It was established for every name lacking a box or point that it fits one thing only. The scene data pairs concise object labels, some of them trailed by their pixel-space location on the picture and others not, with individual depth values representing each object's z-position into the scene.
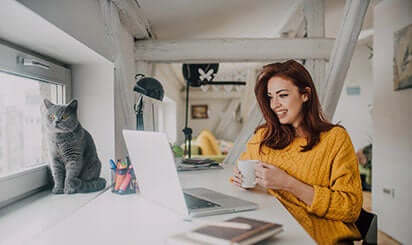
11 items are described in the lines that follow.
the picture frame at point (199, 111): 8.83
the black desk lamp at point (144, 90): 1.59
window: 1.32
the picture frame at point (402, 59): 2.77
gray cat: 1.38
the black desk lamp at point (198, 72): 3.19
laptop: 0.94
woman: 1.23
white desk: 0.81
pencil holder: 1.27
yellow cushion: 5.89
